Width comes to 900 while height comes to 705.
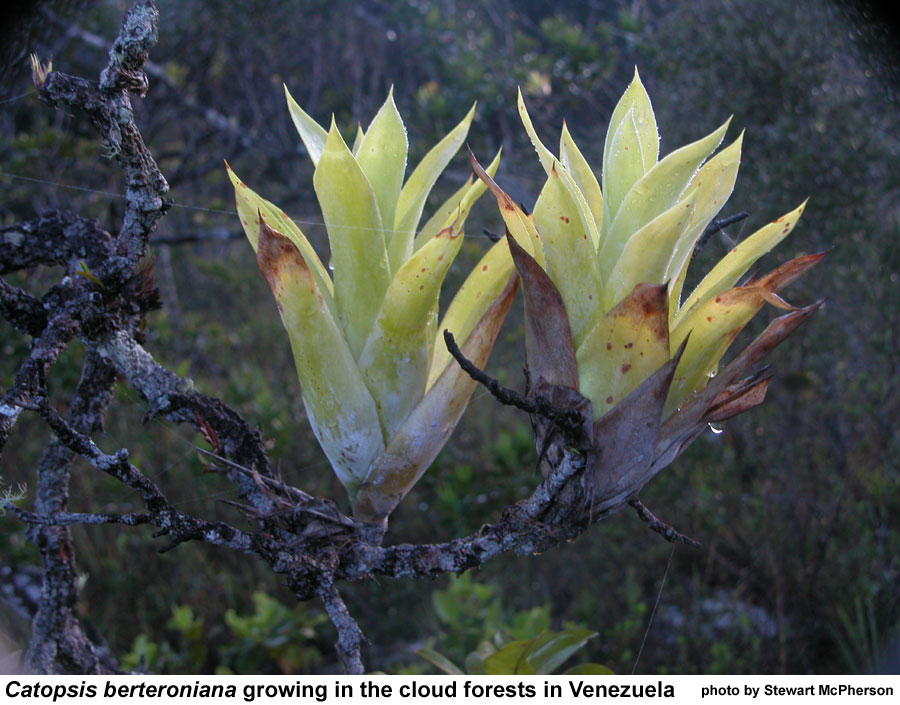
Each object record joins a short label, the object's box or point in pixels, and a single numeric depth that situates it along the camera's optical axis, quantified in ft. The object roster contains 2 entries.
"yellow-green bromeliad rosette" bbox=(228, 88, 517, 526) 1.59
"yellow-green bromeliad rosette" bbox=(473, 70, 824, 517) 1.44
